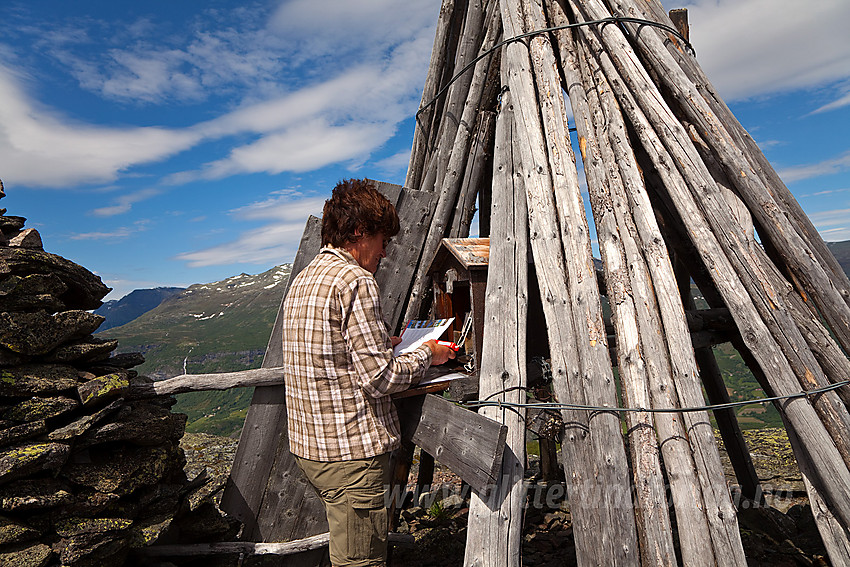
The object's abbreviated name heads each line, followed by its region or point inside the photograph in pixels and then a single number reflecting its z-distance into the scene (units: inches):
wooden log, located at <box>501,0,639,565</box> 116.5
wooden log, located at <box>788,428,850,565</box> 117.6
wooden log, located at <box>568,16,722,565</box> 111.7
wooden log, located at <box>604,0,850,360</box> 136.8
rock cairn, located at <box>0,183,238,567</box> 124.1
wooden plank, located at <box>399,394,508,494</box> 106.3
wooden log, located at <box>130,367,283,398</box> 152.3
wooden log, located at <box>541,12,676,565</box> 114.3
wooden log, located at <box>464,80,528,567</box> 121.0
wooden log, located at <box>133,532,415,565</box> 149.4
